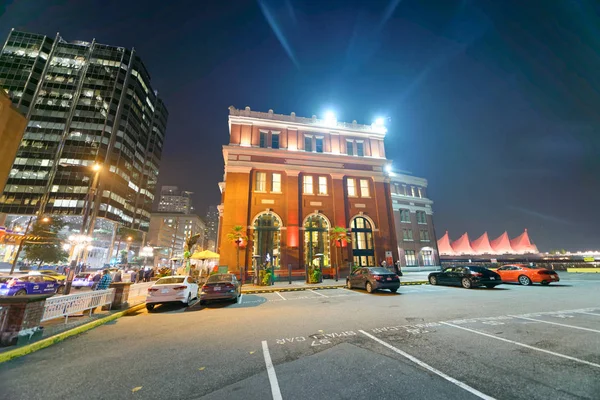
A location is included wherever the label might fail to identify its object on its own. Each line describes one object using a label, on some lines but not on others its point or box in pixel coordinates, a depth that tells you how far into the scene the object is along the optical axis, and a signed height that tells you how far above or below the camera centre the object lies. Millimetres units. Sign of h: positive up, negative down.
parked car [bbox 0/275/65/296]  14367 -1327
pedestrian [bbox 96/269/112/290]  12620 -932
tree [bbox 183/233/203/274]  26059 +1965
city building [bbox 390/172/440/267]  44156 +7889
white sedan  10977 -1276
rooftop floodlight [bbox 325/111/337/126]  32000 +19350
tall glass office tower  56094 +36936
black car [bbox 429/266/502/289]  14336 -930
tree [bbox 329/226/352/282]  25844 +2902
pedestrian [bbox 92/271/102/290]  19719 -1041
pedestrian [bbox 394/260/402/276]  26250 -602
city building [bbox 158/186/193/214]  194625 +49331
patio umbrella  23786 +869
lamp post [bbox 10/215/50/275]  39875 +7355
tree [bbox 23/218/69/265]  36750 +2783
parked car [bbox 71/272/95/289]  21659 -1455
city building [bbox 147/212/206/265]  115625 +18933
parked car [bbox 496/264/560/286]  14970 -830
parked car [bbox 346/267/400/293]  13664 -990
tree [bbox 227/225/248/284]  23469 +2693
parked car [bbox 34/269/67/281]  19488 -786
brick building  25705 +8404
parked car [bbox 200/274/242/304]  11578 -1325
